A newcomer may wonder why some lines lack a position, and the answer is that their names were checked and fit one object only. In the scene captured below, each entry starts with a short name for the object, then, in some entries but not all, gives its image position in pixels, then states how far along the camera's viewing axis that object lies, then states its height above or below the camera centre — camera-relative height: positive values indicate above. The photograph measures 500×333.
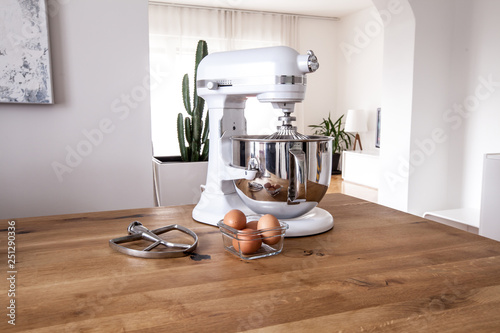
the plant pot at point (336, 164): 6.04 -0.72
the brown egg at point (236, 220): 0.74 -0.19
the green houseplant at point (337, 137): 5.94 -0.31
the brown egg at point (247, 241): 0.70 -0.22
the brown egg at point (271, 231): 0.72 -0.20
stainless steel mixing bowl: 0.80 -0.11
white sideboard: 5.05 -0.67
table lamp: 5.59 -0.06
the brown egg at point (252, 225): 0.76 -0.20
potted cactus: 2.32 -0.28
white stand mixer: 0.86 +0.04
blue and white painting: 1.69 +0.28
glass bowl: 0.71 -0.22
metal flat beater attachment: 0.71 -0.24
